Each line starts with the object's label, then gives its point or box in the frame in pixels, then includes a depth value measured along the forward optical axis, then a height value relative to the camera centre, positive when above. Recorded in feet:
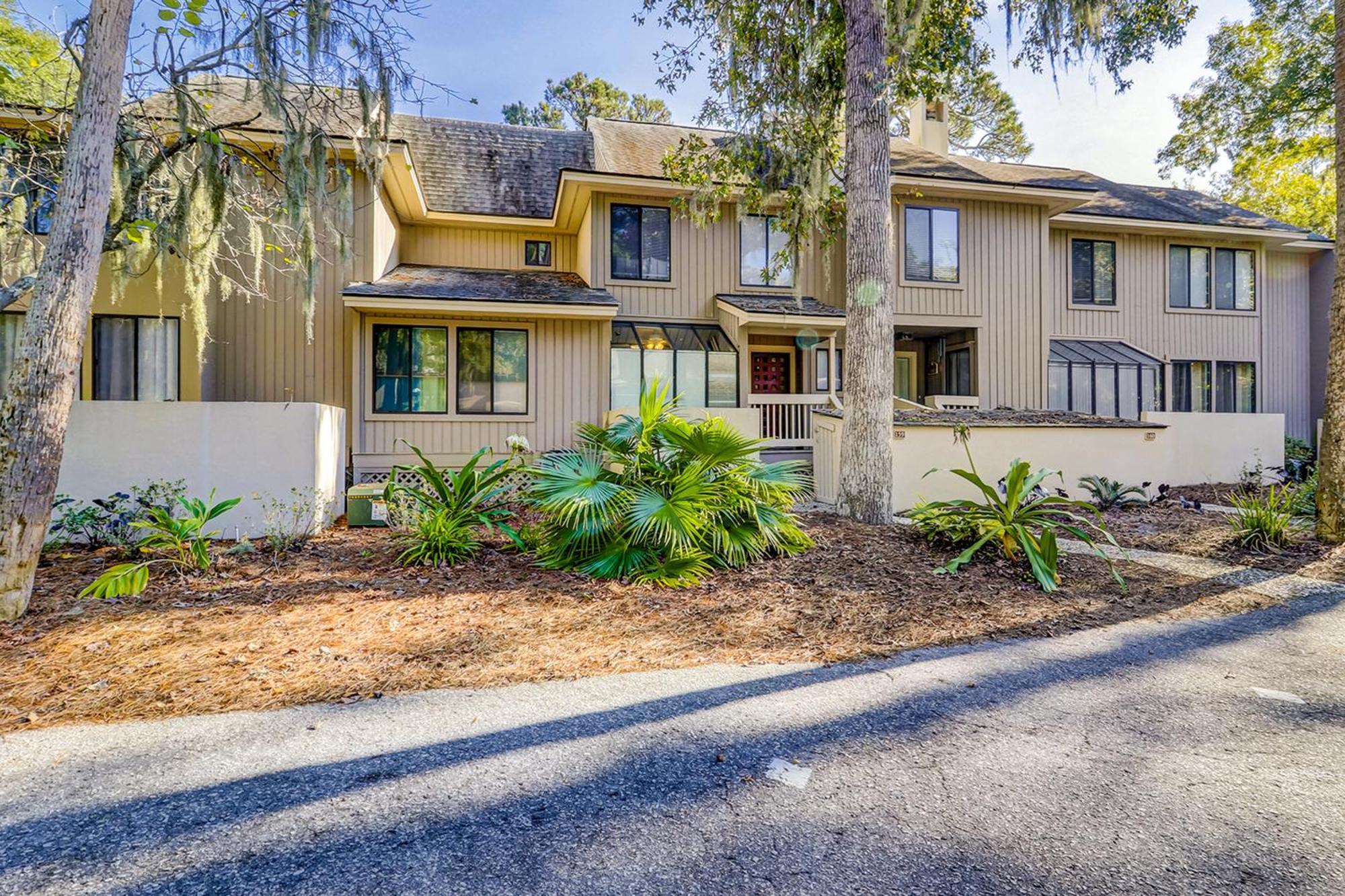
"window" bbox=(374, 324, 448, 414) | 36.09 +4.41
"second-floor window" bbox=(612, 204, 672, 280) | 40.63 +13.12
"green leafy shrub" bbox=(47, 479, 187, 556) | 19.44 -2.17
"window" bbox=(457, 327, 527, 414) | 37.24 +4.46
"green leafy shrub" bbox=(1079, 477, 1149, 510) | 29.99 -2.06
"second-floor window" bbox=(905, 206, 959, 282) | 44.27 +14.20
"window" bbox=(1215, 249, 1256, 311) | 51.49 +13.65
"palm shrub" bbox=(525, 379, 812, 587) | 17.43 -1.49
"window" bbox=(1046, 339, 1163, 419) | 47.21 +4.93
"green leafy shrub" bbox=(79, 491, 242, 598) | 15.43 -2.78
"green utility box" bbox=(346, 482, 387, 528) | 25.81 -2.49
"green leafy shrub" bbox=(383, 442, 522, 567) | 18.93 -2.06
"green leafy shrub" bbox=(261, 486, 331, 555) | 21.85 -2.40
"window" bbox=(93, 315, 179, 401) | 31.42 +4.37
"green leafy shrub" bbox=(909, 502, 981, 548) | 19.66 -2.44
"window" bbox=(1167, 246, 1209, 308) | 50.70 +13.74
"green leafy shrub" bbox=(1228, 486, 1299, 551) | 21.67 -2.57
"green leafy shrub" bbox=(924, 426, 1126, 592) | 17.03 -2.14
